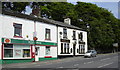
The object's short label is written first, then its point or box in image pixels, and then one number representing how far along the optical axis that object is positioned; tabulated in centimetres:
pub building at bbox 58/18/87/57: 3384
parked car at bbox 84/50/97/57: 3556
